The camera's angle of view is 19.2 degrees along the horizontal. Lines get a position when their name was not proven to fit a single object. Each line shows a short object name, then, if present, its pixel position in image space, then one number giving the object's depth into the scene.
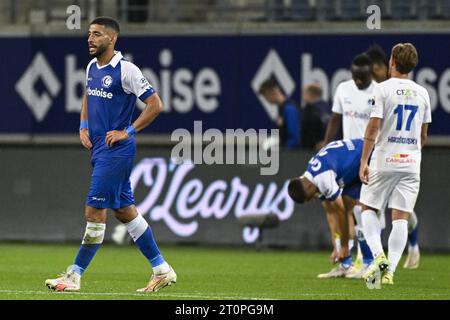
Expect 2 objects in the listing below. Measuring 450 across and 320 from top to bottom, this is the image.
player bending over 12.88
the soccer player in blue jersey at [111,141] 10.52
